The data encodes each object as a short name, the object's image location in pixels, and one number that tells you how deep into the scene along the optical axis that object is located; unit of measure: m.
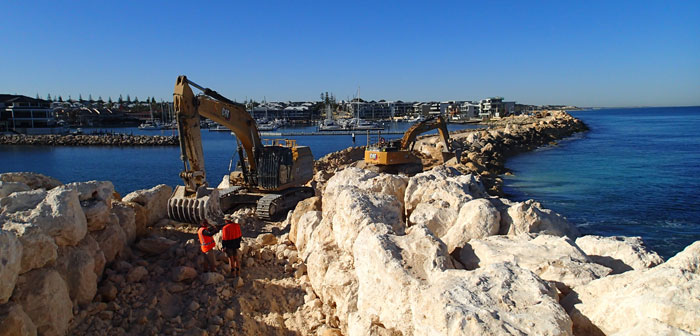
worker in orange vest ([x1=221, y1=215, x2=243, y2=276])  7.40
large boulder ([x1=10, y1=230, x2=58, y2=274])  5.25
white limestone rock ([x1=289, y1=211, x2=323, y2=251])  8.12
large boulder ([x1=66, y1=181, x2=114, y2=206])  7.24
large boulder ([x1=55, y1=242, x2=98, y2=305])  5.87
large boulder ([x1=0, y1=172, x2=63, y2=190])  8.04
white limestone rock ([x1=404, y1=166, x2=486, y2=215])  7.87
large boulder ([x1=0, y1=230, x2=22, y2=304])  4.66
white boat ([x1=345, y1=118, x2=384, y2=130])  83.75
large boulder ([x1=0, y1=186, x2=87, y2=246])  5.73
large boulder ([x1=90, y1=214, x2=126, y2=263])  6.98
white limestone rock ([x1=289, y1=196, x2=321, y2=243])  8.91
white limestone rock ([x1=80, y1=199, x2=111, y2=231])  6.98
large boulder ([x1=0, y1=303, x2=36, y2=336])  4.55
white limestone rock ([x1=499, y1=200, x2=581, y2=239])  6.98
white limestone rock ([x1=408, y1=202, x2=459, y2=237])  7.38
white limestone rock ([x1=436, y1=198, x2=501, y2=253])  6.73
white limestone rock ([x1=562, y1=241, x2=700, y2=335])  3.42
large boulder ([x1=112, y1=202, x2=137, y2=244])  8.05
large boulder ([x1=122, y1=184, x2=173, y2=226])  9.92
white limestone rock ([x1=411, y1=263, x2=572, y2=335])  3.46
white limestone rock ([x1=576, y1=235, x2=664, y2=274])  5.29
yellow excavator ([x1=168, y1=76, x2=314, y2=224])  9.86
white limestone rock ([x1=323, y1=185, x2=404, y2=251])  6.49
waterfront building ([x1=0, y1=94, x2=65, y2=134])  69.94
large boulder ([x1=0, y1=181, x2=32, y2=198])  7.08
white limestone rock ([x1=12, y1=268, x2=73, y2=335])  5.07
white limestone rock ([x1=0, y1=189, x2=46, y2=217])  6.12
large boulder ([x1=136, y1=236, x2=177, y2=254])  7.89
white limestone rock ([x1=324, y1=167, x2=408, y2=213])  8.74
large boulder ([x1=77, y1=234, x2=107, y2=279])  6.41
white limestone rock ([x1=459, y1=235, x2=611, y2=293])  4.78
